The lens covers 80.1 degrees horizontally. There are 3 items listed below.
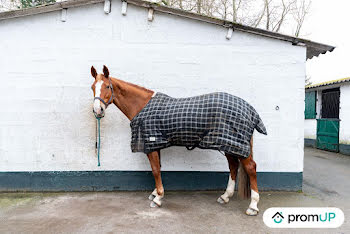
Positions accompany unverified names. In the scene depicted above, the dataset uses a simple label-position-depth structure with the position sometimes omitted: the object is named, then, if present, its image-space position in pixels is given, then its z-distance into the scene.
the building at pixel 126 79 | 3.54
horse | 2.78
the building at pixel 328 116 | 7.22
